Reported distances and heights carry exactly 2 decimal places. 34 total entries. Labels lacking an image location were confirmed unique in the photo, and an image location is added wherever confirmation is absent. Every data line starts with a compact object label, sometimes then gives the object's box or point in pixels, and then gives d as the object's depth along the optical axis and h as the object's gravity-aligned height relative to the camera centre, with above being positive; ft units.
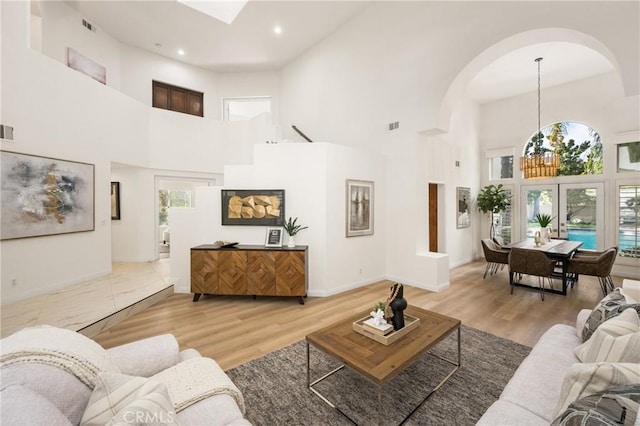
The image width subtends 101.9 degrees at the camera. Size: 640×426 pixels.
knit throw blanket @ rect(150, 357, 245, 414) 4.47 -3.17
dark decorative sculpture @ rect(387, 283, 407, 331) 7.21 -2.65
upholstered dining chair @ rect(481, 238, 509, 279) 17.17 -2.85
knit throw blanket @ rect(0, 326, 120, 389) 3.54 -2.01
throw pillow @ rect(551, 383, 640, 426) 3.10 -2.50
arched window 20.12 +5.33
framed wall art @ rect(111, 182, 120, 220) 21.38 +1.01
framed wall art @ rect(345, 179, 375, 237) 15.98 +0.28
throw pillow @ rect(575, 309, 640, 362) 4.54 -2.44
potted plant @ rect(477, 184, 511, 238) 22.93 +0.96
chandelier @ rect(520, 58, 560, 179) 16.65 +2.98
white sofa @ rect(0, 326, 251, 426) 2.88 -2.40
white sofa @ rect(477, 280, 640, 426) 4.36 -3.41
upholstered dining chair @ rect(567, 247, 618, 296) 13.76 -3.04
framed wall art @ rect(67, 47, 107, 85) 18.14 +10.87
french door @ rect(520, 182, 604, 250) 19.83 +0.11
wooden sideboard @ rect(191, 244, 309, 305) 13.47 -3.12
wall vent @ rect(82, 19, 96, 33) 18.99 +13.89
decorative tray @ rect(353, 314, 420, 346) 6.76 -3.28
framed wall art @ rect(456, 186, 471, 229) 22.39 +0.35
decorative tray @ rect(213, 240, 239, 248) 14.43 -1.77
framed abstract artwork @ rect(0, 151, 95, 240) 12.42 +0.90
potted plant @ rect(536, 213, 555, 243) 18.12 -1.06
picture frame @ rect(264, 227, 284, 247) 14.57 -1.44
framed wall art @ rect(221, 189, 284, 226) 15.07 +0.28
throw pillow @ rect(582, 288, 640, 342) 5.85 -2.32
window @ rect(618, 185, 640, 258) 18.24 -0.77
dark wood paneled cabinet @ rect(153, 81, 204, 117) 24.16 +10.96
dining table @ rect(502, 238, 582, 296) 14.23 -2.24
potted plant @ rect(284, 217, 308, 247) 14.35 -0.95
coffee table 5.76 -3.44
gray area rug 6.31 -4.93
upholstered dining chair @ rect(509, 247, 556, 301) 13.83 -2.89
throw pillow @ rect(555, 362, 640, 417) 3.71 -2.47
